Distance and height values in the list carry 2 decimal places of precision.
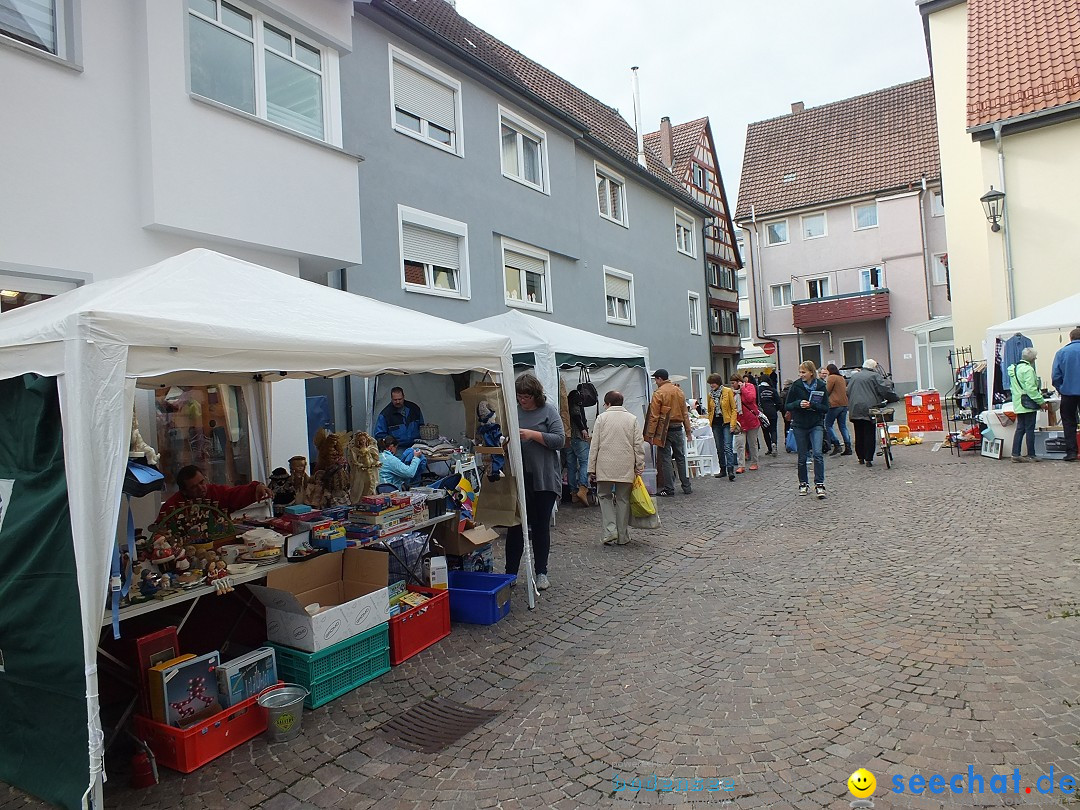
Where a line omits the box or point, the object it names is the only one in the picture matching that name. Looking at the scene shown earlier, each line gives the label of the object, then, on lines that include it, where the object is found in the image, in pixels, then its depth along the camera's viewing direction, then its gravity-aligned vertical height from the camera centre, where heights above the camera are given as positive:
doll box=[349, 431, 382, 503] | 6.56 -0.42
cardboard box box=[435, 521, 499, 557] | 6.16 -1.10
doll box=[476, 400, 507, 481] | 6.22 -0.17
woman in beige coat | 7.54 -0.54
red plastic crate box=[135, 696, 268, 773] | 3.51 -1.59
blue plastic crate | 5.46 -1.46
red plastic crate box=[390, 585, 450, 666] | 4.75 -1.49
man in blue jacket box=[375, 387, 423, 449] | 9.76 -0.03
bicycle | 12.20 -0.60
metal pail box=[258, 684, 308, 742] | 3.79 -1.55
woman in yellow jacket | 12.40 -0.35
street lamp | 15.60 +3.96
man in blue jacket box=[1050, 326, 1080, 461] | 11.01 -0.06
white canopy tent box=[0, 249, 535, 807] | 3.05 +0.46
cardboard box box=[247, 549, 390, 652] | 4.20 -1.17
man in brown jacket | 10.55 -0.38
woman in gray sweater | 6.10 -0.49
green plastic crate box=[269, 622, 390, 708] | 4.14 -1.50
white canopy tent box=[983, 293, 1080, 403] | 11.38 +0.99
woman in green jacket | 11.34 -0.21
